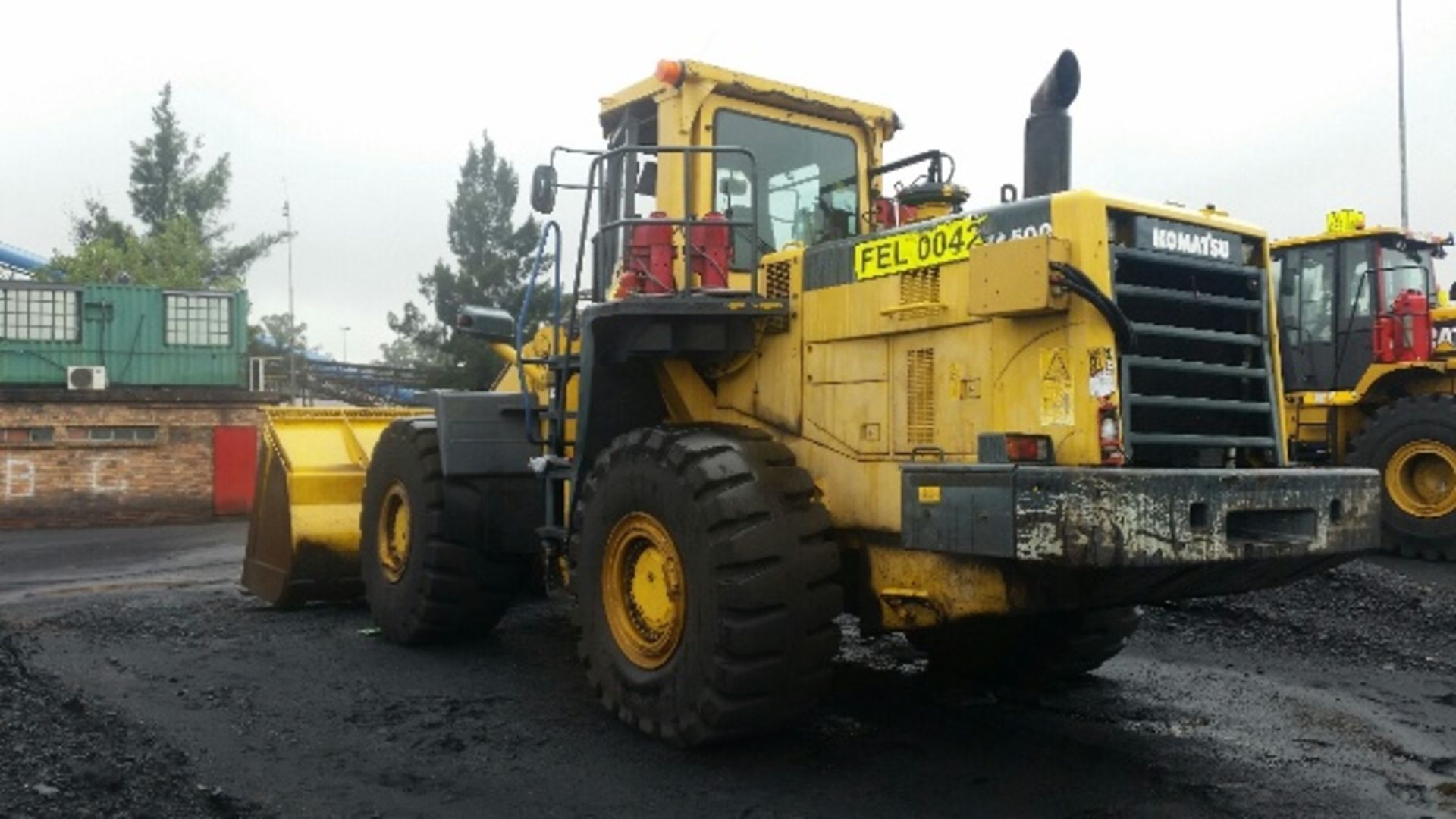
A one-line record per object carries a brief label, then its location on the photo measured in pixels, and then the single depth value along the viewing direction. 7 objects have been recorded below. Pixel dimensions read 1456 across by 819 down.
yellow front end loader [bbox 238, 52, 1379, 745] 4.61
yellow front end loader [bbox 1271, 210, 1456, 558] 11.52
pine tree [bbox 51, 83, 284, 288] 45.00
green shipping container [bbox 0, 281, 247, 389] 23.81
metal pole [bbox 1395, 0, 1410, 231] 23.64
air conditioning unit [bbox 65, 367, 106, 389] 22.80
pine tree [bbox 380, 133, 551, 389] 28.09
